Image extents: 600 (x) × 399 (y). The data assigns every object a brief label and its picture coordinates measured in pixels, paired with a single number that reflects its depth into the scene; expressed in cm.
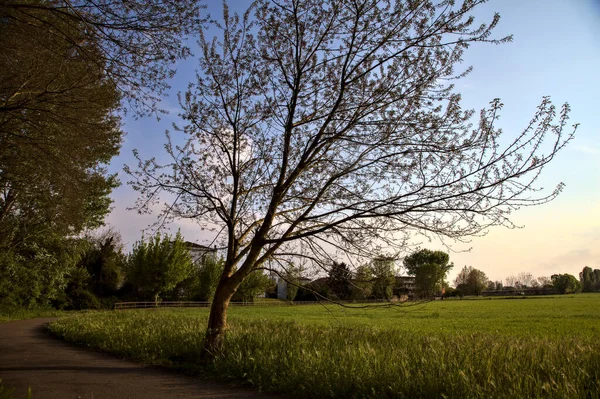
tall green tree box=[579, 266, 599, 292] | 10091
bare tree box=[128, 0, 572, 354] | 621
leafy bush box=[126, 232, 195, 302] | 4150
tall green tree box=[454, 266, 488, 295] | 10500
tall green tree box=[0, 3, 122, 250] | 634
